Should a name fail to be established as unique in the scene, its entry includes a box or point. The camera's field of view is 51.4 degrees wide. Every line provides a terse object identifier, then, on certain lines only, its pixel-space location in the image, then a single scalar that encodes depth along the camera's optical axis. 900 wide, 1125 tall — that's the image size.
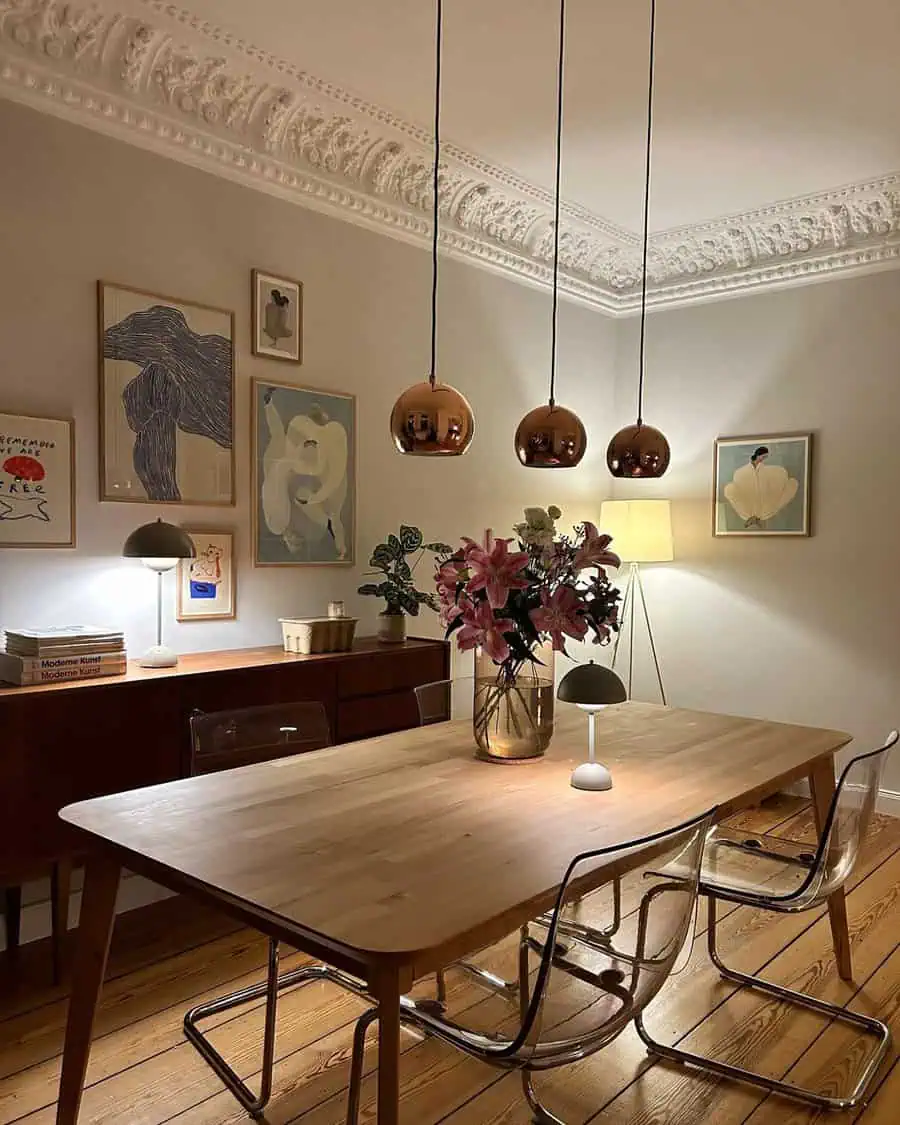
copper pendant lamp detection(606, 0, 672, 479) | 2.87
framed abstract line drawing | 3.22
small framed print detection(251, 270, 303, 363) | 3.65
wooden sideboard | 2.61
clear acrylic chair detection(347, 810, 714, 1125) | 1.62
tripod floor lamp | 4.96
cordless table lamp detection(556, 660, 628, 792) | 2.15
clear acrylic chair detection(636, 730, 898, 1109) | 2.27
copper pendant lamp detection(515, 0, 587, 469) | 2.64
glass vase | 2.38
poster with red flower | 2.96
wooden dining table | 1.44
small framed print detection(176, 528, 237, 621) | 3.47
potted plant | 3.86
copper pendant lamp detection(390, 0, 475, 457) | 2.27
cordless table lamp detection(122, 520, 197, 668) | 3.02
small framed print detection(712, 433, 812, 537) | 4.80
